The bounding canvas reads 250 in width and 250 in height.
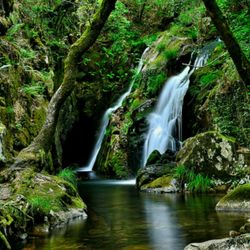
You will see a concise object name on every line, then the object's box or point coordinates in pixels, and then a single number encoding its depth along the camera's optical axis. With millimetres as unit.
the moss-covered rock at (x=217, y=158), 11281
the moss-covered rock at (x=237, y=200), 8055
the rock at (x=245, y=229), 5184
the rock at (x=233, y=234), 5098
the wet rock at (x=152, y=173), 12664
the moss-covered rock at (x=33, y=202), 6539
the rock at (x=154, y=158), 14594
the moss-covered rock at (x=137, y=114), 17281
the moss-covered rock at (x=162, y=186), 11750
